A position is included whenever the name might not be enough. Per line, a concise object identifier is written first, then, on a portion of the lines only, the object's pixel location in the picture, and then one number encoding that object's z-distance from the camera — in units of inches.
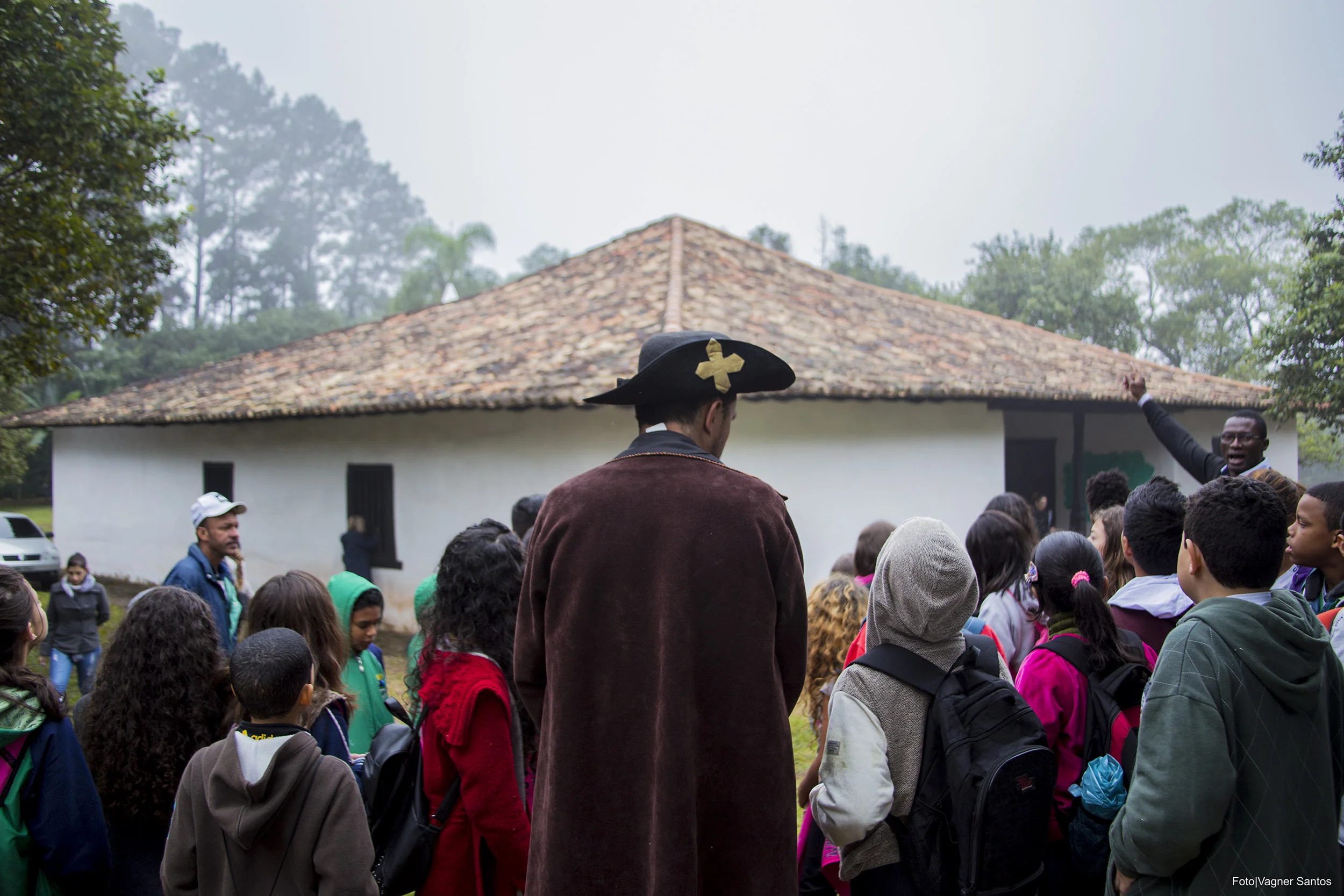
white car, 522.0
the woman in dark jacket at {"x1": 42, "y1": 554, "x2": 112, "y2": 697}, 253.3
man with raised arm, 166.9
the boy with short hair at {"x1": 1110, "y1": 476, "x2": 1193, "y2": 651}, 105.1
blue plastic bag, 81.7
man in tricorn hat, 64.3
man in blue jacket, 147.9
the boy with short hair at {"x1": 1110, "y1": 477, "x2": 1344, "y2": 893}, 66.2
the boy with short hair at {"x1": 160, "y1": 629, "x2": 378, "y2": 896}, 74.5
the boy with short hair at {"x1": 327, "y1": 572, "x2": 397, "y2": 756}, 120.3
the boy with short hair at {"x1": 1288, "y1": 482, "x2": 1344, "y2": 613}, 116.0
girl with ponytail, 87.4
